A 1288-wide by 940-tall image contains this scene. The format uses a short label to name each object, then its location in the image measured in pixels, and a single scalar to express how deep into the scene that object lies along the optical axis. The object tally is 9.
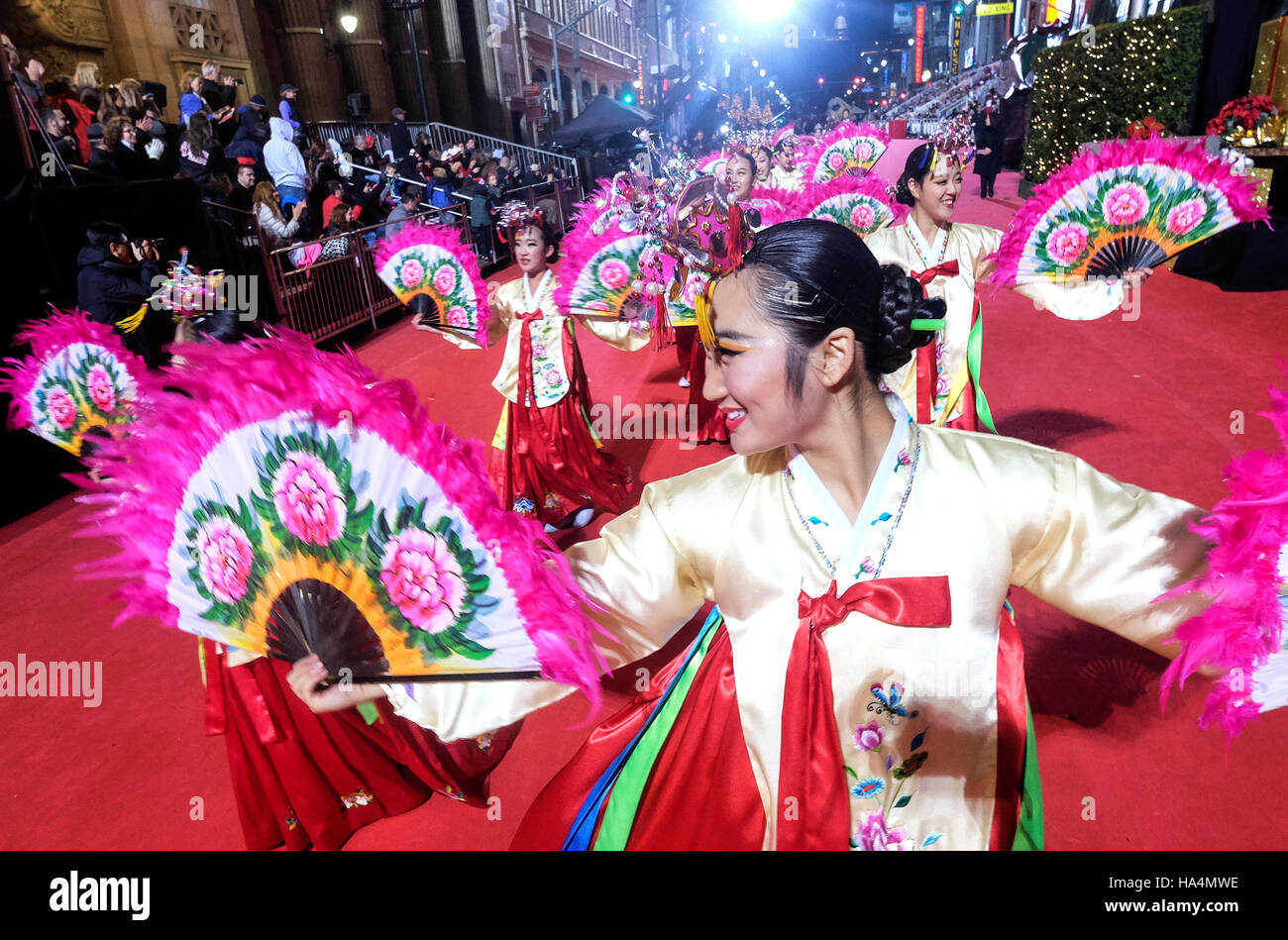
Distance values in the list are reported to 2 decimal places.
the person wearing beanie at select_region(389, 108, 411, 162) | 12.43
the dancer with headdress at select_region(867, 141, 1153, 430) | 3.15
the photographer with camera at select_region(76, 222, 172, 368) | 4.60
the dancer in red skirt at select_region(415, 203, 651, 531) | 3.94
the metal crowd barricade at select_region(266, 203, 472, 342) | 7.25
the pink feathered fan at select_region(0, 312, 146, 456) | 3.37
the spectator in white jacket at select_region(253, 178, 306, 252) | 7.37
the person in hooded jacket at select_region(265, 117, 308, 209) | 8.51
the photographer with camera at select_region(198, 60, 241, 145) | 8.48
